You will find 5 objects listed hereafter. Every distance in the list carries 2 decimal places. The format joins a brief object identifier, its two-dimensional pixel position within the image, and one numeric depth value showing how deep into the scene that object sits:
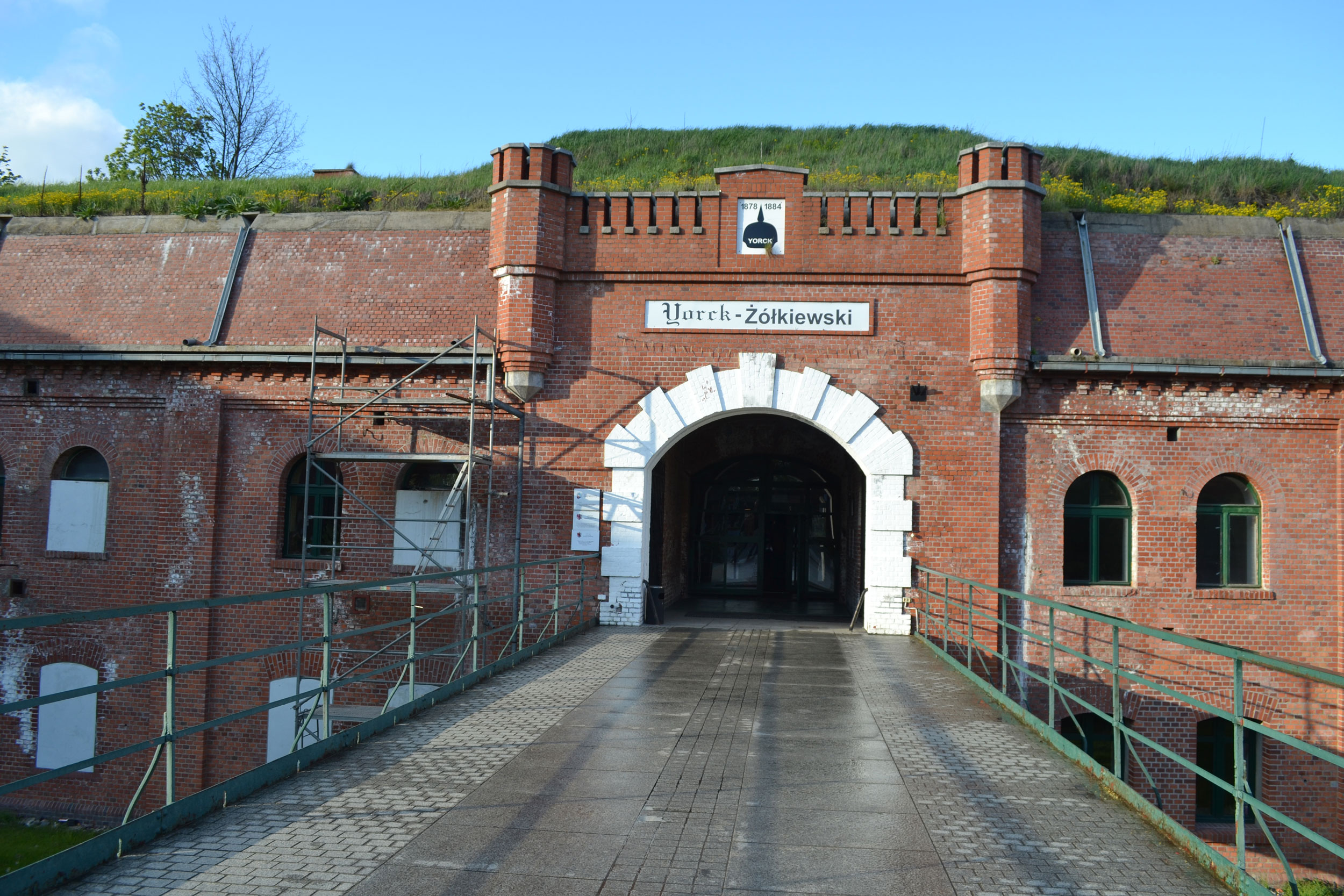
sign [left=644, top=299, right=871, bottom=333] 13.59
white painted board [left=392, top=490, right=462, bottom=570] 13.92
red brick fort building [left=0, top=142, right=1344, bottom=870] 13.13
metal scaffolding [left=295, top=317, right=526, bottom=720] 13.27
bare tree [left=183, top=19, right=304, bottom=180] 40.22
